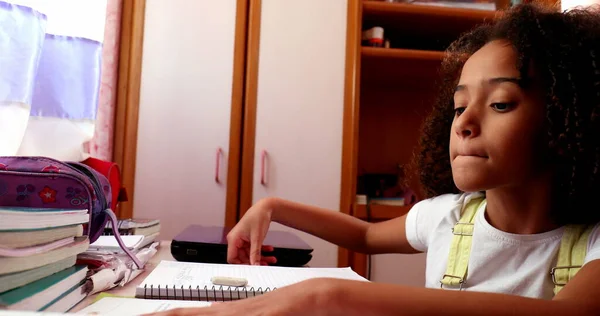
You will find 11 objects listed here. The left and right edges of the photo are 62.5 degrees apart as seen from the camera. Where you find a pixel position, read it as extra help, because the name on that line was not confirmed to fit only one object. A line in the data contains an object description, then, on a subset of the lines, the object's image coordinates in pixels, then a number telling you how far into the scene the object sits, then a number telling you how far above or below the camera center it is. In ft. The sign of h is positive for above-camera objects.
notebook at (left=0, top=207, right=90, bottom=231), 1.37 -0.14
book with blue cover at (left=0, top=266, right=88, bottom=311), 1.30 -0.34
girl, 2.06 +0.20
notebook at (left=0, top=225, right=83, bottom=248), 1.39 -0.20
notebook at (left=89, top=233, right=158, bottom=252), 2.62 -0.38
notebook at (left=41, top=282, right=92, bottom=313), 1.51 -0.41
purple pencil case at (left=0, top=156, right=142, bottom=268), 1.93 -0.05
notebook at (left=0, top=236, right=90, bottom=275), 1.34 -0.26
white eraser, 1.94 -0.39
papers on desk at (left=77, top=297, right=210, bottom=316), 1.50 -0.41
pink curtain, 5.16 +0.98
